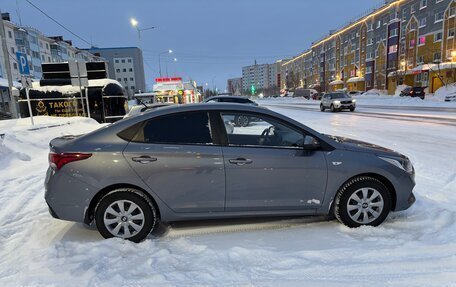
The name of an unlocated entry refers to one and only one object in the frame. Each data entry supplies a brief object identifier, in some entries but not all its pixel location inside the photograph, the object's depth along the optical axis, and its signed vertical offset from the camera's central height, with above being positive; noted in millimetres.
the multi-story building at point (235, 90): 151550 -421
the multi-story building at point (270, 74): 192375 +7611
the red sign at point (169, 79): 37344 +1501
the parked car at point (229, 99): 16438 -481
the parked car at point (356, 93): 64425 -2074
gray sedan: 3770 -982
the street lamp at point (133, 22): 29125 +6374
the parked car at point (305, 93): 77300 -1863
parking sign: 12977 +1430
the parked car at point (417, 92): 40122 -1571
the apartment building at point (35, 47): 57156 +10749
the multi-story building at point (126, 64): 111312 +10598
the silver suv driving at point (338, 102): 25734 -1438
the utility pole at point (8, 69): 14738 +1572
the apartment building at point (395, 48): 48156 +6058
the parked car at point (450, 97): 33372 -2036
